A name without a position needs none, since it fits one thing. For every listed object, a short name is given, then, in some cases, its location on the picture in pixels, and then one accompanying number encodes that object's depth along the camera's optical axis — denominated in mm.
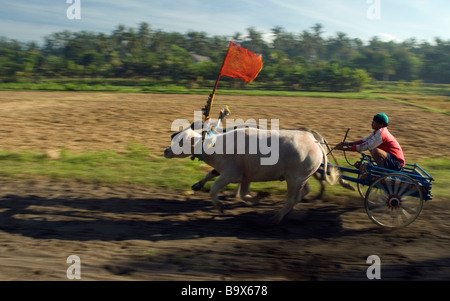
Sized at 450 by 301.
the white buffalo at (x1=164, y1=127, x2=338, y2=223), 5848
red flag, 6133
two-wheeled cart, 5750
